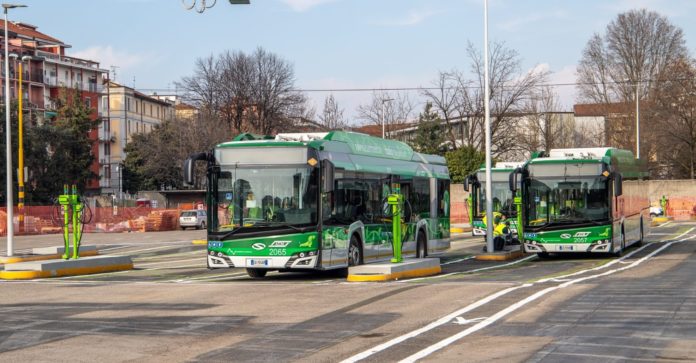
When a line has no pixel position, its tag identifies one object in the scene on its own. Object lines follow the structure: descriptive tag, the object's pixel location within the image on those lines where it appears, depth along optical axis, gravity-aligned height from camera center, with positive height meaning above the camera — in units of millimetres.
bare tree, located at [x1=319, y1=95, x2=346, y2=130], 85688 +7185
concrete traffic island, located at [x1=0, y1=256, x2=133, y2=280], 23688 -1614
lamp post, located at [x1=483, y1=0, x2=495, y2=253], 30766 +632
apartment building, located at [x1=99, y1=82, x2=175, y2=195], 120312 +9464
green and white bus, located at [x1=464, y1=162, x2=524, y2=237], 41688 +21
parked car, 67688 -1276
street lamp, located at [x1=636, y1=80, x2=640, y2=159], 69975 +4866
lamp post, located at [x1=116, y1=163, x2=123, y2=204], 105862 +2531
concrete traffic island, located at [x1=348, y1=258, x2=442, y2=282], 21016 -1579
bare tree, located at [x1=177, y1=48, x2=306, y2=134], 85125 +9179
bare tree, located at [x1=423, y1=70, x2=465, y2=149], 81312 +7054
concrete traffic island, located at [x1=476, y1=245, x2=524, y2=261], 29875 -1795
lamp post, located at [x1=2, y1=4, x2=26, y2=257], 30672 +260
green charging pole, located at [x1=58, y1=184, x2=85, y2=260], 24703 -265
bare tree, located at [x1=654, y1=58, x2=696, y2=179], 76500 +5961
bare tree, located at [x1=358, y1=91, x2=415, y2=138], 86000 +7022
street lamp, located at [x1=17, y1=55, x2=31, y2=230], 43906 +2101
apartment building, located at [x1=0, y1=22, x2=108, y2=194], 103875 +14587
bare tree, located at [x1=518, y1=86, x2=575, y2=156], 84044 +6018
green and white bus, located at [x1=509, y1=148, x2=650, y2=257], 28234 -227
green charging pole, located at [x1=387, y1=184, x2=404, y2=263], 22516 -517
